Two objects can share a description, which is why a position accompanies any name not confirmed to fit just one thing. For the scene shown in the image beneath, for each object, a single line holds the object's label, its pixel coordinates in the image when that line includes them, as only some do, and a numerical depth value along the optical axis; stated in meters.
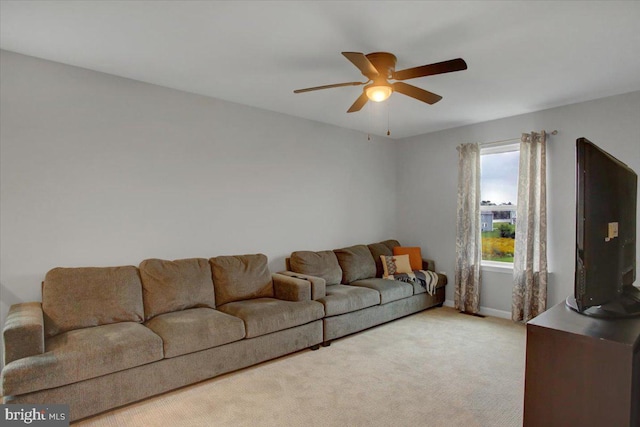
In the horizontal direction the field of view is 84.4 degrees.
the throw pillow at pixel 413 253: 5.11
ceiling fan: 2.35
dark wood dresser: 1.37
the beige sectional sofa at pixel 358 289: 3.68
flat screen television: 1.59
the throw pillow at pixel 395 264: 4.90
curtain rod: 4.08
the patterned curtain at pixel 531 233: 4.09
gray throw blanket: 4.70
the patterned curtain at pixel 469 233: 4.74
